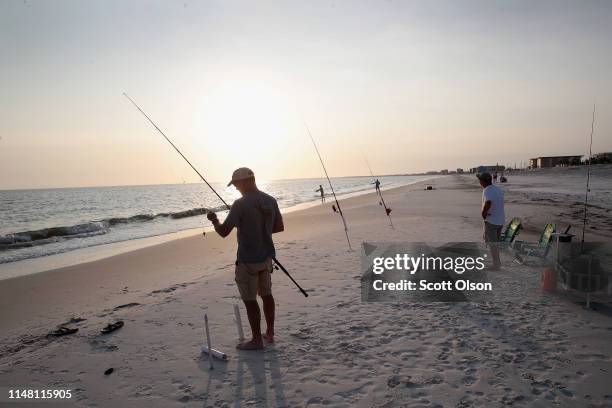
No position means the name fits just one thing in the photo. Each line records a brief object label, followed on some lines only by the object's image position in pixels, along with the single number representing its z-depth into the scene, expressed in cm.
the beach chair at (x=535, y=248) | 659
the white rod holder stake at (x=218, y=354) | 403
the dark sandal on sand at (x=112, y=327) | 506
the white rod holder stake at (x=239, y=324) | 440
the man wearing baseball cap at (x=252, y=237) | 405
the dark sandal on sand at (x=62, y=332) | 513
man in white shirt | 689
